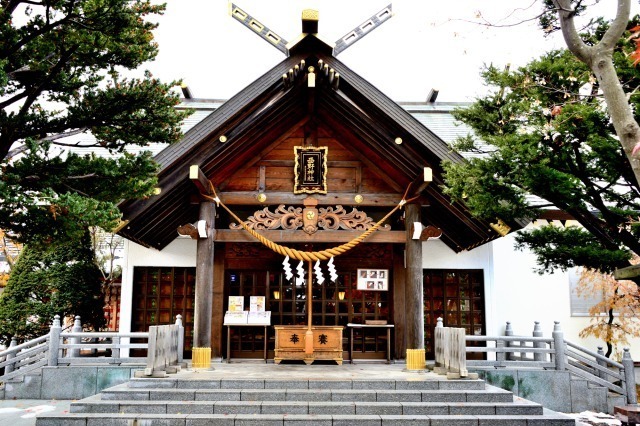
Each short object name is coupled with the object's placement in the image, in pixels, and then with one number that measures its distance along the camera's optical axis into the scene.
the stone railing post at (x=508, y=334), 13.58
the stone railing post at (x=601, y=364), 12.19
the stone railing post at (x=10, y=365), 12.10
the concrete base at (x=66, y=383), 11.80
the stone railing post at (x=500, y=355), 12.16
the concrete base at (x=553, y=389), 11.55
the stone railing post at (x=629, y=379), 11.41
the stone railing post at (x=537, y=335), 12.80
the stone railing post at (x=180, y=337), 11.75
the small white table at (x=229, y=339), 13.35
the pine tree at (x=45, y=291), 13.30
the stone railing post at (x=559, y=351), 11.88
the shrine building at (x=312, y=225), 11.50
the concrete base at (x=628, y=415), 9.55
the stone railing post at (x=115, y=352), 12.05
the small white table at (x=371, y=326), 13.39
